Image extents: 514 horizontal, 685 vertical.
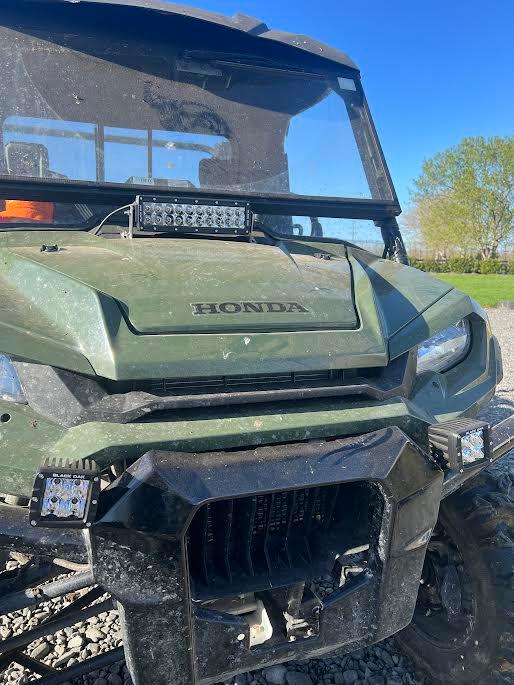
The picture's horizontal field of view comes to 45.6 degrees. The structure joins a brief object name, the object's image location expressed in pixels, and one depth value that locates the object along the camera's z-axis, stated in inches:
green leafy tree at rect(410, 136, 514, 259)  1879.9
